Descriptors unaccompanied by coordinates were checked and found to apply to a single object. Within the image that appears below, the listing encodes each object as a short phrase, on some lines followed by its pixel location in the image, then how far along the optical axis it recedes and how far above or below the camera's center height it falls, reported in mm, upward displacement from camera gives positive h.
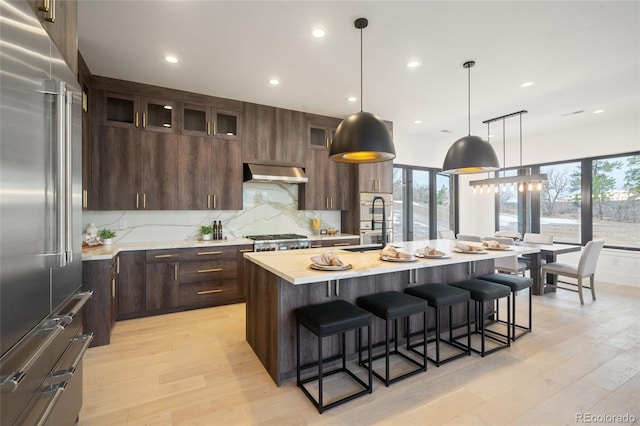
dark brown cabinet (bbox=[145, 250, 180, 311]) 3658 -858
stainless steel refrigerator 969 -38
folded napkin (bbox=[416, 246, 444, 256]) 2724 -379
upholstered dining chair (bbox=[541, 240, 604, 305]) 4148 -826
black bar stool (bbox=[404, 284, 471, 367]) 2527 -750
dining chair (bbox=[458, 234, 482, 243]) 5270 -476
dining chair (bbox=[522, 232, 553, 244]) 5105 -479
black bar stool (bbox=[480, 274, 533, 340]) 2990 -731
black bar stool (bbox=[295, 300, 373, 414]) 1966 -768
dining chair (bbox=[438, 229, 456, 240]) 5574 -441
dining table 4566 -821
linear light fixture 4605 +503
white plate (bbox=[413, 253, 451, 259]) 2662 -402
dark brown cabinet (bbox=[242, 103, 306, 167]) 4547 +1231
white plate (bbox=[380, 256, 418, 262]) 2498 -402
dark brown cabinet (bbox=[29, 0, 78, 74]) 1266 +909
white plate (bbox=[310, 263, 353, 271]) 2154 -410
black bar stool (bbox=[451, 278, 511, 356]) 2728 -770
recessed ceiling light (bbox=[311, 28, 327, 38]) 2729 +1682
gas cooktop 4364 -386
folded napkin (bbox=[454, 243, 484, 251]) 3073 -375
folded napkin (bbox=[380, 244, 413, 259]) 2535 -371
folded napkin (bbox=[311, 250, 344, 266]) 2225 -371
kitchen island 2260 -659
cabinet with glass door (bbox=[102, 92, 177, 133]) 3762 +1322
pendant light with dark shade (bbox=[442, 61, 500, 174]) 3193 +624
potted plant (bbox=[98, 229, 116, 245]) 3602 -292
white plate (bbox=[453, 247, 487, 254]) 3002 -406
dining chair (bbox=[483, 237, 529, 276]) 4523 -843
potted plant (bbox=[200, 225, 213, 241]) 4345 -296
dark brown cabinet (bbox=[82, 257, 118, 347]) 2877 -885
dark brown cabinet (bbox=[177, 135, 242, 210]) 4137 +559
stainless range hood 4414 +595
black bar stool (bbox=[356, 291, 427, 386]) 2242 -757
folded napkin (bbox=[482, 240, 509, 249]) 3377 -383
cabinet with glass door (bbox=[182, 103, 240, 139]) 4203 +1336
